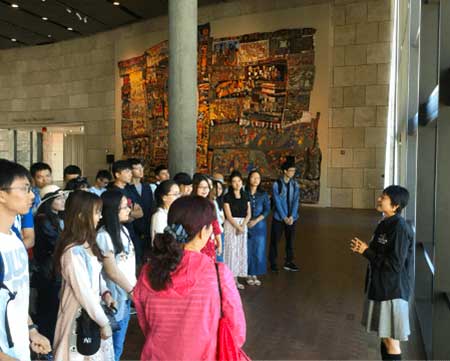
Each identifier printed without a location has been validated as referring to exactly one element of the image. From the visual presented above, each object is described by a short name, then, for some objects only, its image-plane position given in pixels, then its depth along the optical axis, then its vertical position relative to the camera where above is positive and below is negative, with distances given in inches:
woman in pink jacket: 66.5 -21.3
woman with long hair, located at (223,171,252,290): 231.8 -35.1
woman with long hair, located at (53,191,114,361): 94.7 -24.0
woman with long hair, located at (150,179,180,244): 161.8 -14.9
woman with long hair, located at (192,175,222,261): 185.8 -13.9
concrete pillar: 320.5 +57.1
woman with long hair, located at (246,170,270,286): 242.2 -41.0
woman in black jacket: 127.6 -31.6
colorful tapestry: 609.6 +84.9
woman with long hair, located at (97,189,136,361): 111.3 -24.9
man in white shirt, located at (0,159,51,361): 72.2 -19.6
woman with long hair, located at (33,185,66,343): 117.2 -29.7
